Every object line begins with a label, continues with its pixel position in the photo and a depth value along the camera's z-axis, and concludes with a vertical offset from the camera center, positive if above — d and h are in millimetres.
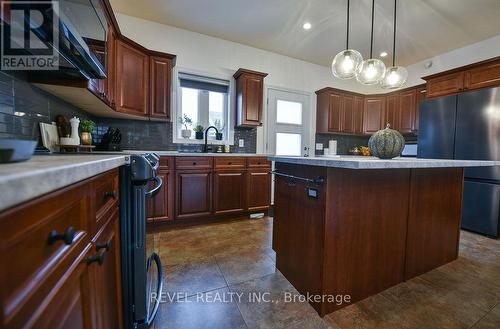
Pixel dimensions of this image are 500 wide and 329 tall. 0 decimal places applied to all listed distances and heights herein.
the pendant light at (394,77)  2182 +839
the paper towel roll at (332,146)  4172 +192
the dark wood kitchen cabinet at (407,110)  3717 +863
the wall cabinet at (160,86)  2590 +833
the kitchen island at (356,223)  1206 -448
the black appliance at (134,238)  1000 -426
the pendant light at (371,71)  2037 +837
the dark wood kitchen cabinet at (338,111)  3932 +863
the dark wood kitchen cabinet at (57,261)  309 -221
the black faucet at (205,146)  3094 +100
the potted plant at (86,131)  1858 +173
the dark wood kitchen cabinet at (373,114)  4164 +864
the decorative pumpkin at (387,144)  1467 +93
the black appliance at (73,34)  833 +542
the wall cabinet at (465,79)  2502 +1051
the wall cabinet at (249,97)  3125 +866
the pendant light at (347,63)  1896 +853
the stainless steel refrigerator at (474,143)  2438 +202
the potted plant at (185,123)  3025 +434
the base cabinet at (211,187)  2494 -444
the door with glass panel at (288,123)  3707 +588
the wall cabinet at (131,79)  2285 +832
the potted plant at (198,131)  3119 +323
